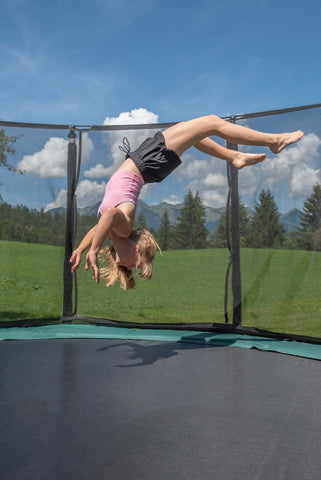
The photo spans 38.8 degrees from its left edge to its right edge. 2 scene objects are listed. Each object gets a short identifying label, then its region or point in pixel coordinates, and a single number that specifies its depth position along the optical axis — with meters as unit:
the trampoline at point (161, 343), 1.52
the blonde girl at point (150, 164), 2.48
